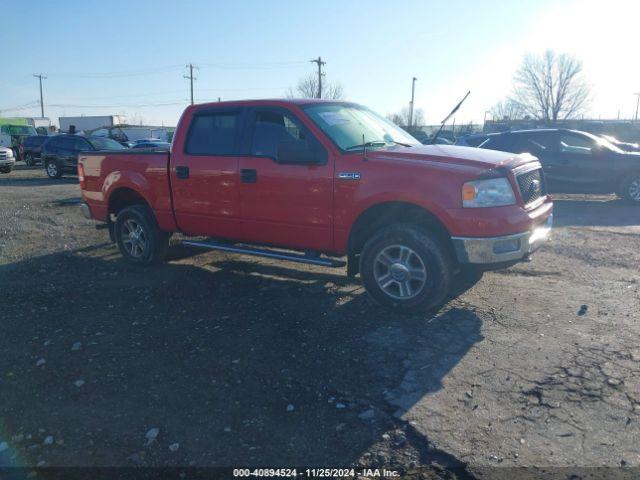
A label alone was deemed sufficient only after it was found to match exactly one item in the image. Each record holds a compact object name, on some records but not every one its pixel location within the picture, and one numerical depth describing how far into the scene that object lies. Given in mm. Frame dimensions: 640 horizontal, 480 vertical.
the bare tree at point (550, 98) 59438
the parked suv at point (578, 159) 11156
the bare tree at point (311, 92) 51181
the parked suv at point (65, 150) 19125
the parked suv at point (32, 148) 27750
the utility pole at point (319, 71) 49781
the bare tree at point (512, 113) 63156
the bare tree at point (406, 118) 72219
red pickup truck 4445
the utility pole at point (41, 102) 85062
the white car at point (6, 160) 22812
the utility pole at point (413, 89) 62281
